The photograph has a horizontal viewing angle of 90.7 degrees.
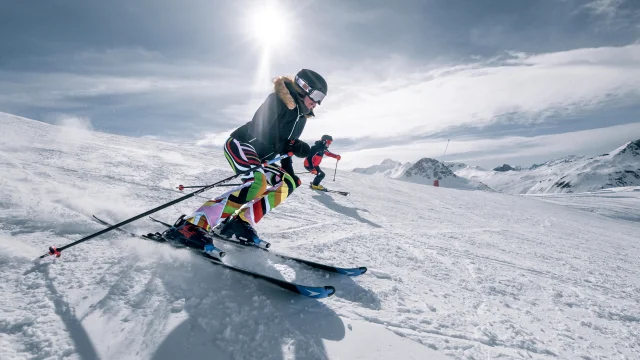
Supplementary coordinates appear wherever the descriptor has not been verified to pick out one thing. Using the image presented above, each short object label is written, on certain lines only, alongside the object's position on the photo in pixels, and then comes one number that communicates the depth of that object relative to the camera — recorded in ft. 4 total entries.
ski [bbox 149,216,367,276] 11.48
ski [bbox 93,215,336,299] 9.10
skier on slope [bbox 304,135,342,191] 39.81
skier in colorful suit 13.58
